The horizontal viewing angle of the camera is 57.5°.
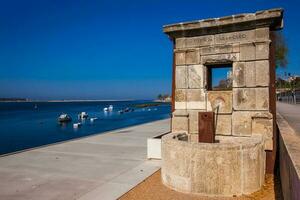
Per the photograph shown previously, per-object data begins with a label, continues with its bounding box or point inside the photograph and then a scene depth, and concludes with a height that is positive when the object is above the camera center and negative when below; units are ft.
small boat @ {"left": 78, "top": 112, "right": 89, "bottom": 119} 216.13 -14.70
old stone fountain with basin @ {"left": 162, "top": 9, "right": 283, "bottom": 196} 21.68 -0.91
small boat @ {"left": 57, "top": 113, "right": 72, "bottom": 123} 188.16 -14.57
